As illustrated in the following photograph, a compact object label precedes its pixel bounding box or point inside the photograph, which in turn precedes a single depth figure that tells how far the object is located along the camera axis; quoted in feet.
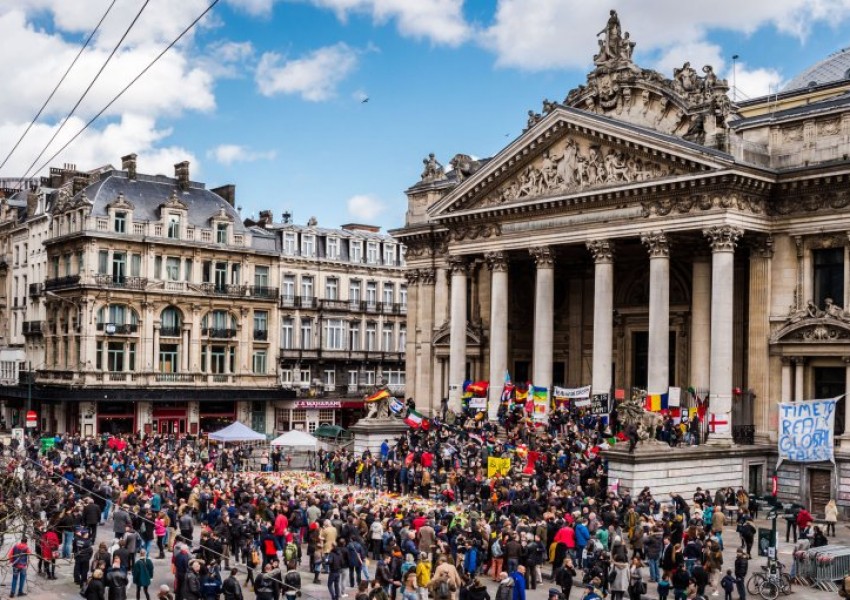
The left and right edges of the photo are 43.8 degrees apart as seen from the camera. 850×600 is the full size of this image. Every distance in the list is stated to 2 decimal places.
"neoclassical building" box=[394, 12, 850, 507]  131.34
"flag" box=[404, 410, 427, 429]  154.20
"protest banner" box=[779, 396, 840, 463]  107.45
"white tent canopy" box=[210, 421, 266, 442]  160.97
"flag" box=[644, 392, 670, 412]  134.21
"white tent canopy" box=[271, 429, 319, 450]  156.16
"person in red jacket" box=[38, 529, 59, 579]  84.53
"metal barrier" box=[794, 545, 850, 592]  86.69
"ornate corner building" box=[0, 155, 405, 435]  213.66
